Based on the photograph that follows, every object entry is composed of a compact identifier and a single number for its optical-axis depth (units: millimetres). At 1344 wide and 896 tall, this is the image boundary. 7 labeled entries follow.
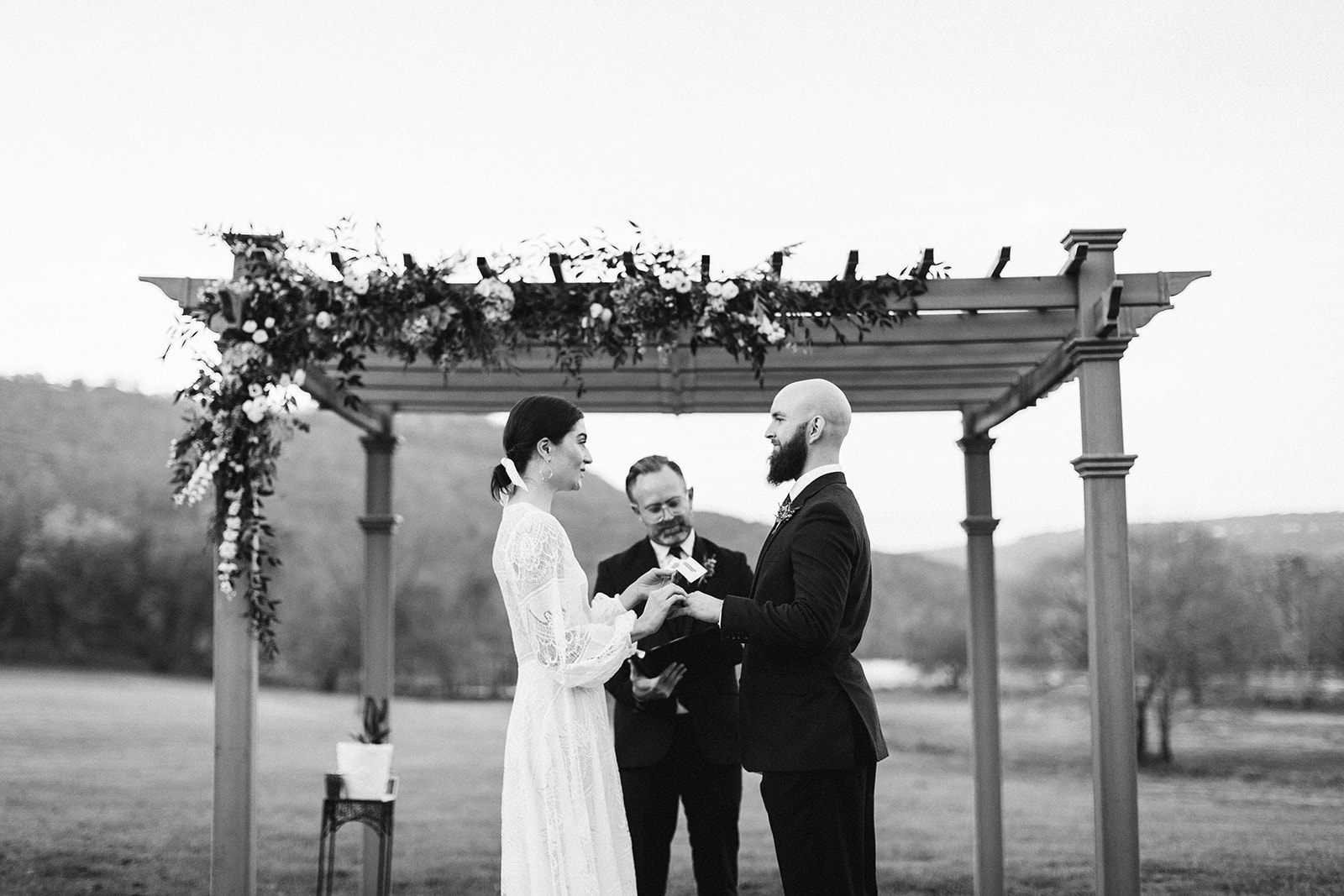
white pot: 5387
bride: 3430
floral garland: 4641
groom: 3322
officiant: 4566
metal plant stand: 5305
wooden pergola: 4672
